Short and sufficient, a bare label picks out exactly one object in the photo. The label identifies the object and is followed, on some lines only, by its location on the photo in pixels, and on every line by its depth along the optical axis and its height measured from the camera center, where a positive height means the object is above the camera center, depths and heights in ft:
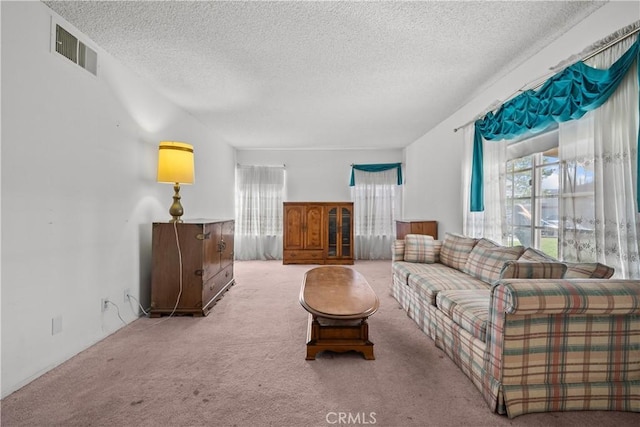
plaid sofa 4.27 -2.14
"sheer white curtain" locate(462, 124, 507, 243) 8.88 +0.83
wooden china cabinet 17.28 -0.79
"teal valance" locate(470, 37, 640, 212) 5.30 +2.85
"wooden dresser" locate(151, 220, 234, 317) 8.69 -1.67
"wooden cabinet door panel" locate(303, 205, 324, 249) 17.26 -0.59
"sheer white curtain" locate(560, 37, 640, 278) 5.23 +0.81
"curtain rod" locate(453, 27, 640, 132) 5.27 +3.67
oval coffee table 5.81 -2.15
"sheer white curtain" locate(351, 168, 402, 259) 18.66 +1.10
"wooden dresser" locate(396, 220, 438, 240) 13.76 -0.47
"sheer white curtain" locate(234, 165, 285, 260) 18.71 +0.86
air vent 6.11 +4.07
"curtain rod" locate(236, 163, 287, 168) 18.70 +3.64
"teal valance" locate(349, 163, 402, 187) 18.54 +3.52
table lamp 8.55 +1.78
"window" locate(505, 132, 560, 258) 7.68 +0.58
